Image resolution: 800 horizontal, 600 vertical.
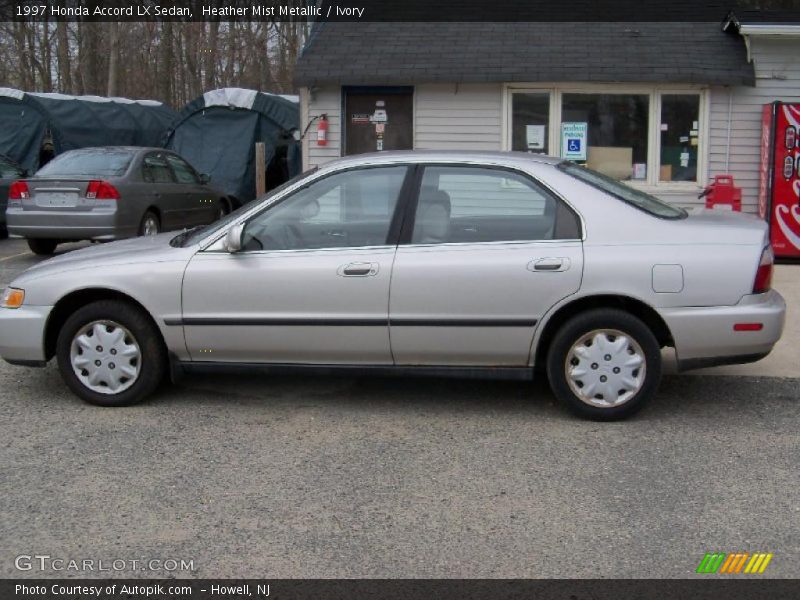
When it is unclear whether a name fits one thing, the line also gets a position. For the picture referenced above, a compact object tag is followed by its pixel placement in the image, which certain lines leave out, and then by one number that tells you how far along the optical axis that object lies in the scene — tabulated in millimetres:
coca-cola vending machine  11188
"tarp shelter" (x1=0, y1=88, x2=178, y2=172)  18422
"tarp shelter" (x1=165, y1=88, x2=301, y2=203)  17422
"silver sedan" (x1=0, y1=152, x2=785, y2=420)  5352
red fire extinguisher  12336
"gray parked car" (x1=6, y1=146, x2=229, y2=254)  11633
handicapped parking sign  12172
